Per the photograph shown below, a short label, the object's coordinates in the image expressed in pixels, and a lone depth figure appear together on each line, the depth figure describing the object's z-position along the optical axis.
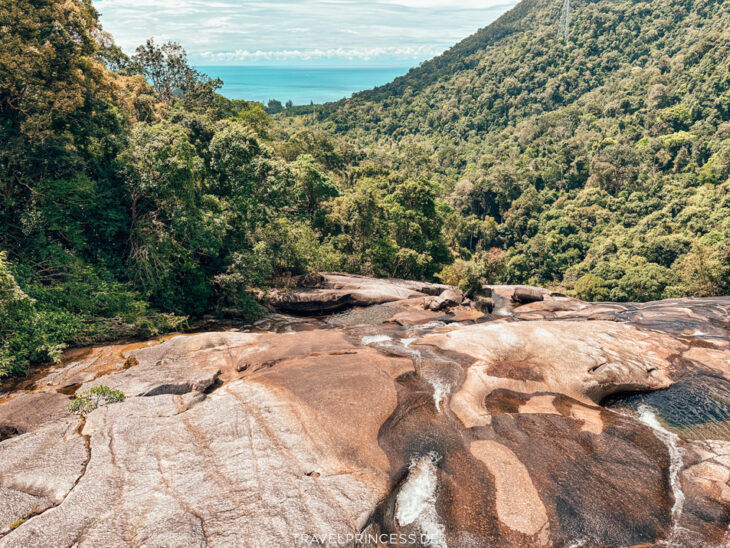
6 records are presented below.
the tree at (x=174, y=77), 55.47
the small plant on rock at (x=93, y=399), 13.23
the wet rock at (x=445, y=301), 32.47
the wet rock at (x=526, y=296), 38.38
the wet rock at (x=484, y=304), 35.22
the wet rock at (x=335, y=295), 32.97
